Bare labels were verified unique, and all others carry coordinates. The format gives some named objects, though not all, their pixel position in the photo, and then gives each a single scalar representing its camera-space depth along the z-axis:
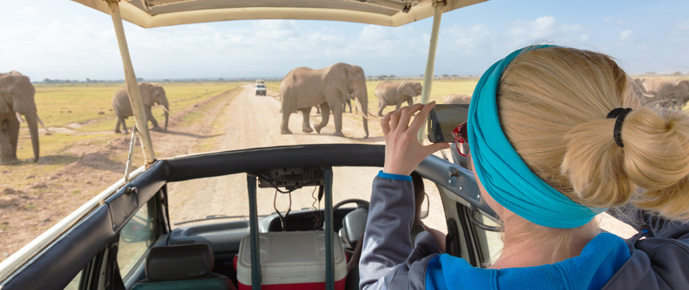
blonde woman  0.60
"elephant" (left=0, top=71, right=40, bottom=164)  13.18
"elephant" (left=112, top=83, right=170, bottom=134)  17.23
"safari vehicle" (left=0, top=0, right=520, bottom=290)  1.86
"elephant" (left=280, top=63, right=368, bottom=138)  11.48
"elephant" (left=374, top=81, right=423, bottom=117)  14.77
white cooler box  2.18
